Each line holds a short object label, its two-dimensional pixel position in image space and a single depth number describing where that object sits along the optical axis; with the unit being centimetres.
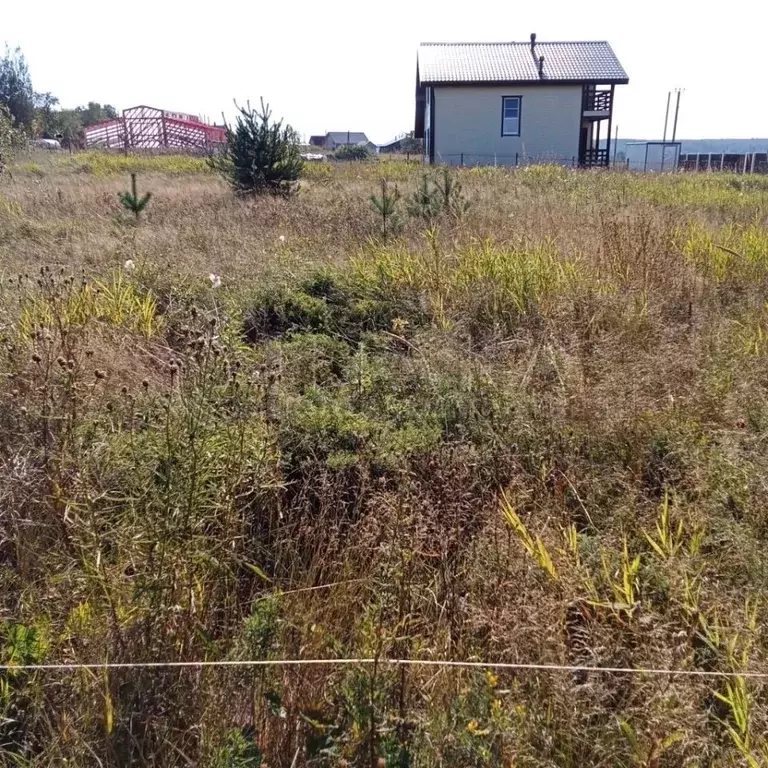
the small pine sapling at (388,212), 664
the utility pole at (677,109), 4850
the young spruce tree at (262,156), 1062
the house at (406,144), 3622
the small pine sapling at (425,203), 721
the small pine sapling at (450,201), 721
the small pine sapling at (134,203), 677
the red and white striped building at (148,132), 2773
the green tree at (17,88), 4112
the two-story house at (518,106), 2411
